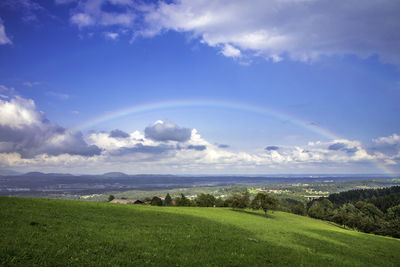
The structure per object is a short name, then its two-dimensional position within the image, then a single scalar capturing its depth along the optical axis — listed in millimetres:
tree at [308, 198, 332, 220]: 124812
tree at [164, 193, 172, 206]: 113681
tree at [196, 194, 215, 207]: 102219
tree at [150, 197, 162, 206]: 101625
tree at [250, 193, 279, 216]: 70362
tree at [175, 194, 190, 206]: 101500
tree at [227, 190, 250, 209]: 81750
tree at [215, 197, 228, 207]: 105400
